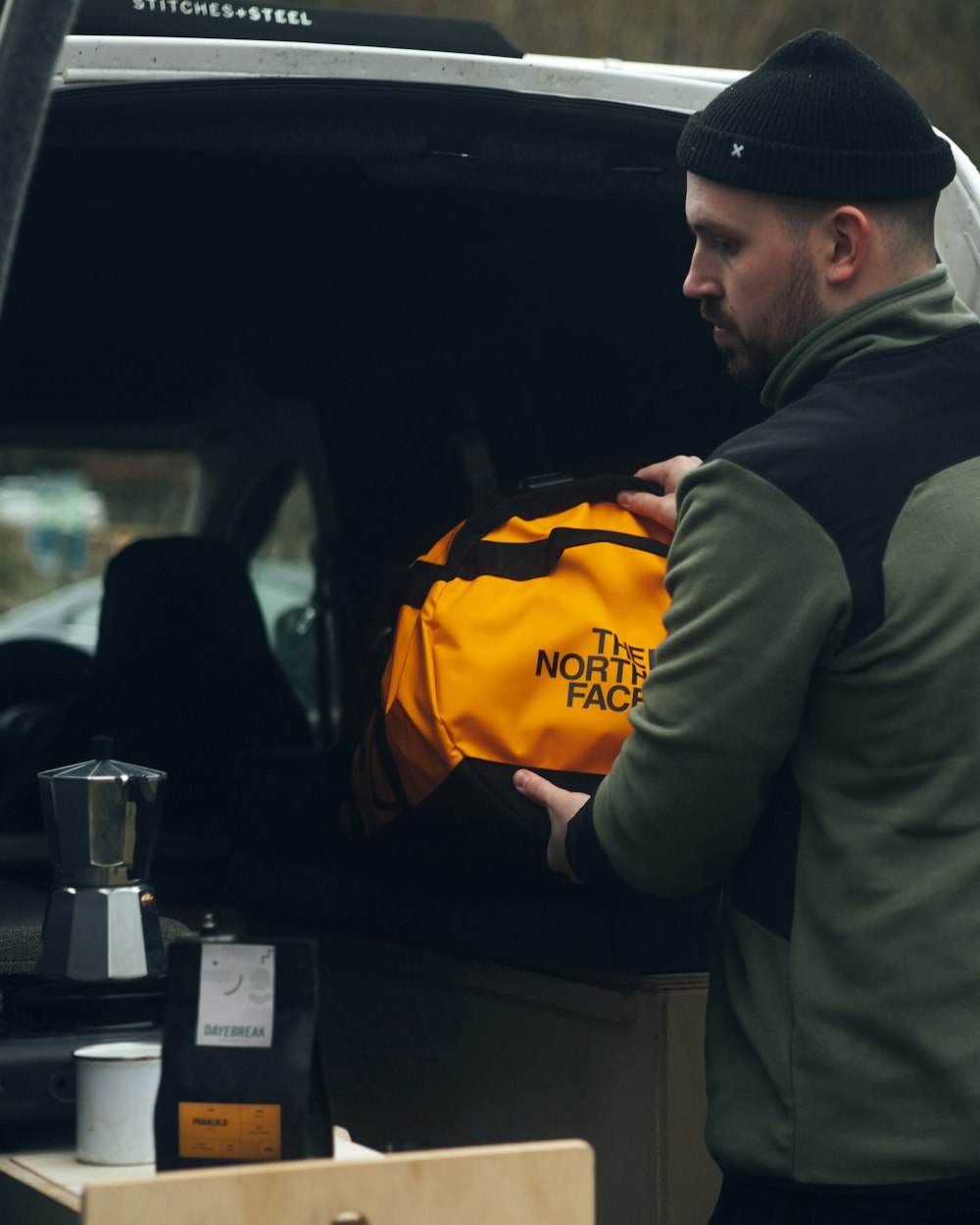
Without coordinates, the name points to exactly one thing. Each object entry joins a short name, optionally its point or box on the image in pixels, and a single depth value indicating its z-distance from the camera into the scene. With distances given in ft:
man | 9.53
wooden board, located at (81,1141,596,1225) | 8.82
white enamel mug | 9.39
